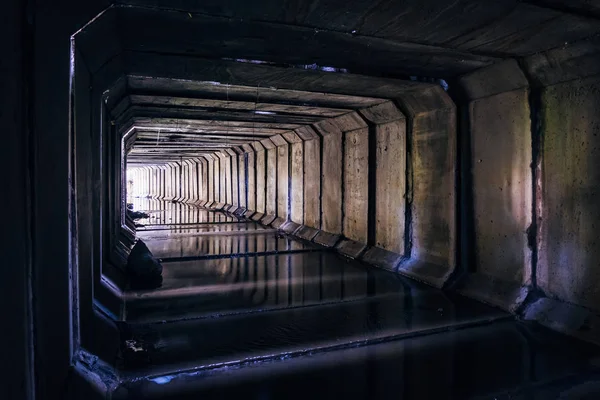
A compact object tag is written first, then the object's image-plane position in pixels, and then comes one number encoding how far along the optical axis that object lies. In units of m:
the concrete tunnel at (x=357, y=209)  2.77
